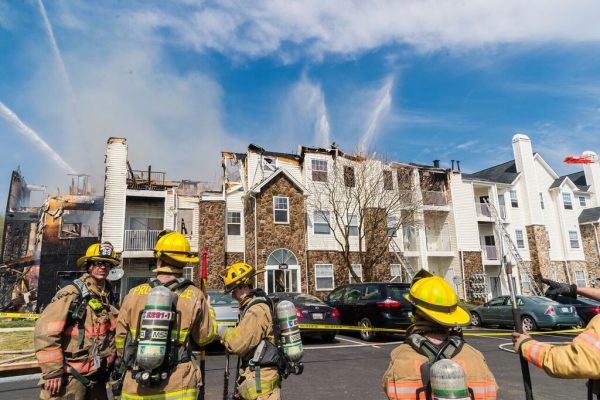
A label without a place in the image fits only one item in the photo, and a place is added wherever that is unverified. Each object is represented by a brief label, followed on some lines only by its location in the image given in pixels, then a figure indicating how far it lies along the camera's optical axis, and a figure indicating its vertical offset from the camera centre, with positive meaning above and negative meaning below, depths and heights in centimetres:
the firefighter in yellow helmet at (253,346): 321 -58
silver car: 1031 -88
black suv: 1105 -105
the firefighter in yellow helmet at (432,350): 214 -46
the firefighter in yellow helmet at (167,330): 262 -39
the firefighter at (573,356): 191 -47
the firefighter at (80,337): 330 -51
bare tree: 2289 +398
